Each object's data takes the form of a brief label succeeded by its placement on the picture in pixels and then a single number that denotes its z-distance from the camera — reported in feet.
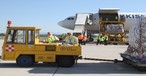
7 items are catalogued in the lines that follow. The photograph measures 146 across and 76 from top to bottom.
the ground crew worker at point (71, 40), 27.30
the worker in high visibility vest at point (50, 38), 32.15
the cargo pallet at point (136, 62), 23.29
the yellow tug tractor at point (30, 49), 25.67
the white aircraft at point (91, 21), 78.51
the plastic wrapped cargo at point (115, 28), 76.70
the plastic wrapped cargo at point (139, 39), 24.08
